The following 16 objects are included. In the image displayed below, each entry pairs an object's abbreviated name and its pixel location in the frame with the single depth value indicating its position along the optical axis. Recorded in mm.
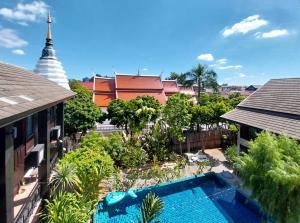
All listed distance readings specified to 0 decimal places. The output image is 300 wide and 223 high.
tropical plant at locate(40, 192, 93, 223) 5578
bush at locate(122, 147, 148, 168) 11959
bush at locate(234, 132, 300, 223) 5293
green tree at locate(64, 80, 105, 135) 13326
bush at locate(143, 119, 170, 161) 13557
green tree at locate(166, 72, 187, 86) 29085
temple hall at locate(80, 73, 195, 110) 28404
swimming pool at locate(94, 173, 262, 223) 8366
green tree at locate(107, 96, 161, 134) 14841
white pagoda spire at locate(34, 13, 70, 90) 15843
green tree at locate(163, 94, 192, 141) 13987
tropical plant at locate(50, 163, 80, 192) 6896
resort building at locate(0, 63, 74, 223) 3807
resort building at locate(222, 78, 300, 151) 9194
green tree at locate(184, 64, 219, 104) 27016
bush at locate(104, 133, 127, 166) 12187
